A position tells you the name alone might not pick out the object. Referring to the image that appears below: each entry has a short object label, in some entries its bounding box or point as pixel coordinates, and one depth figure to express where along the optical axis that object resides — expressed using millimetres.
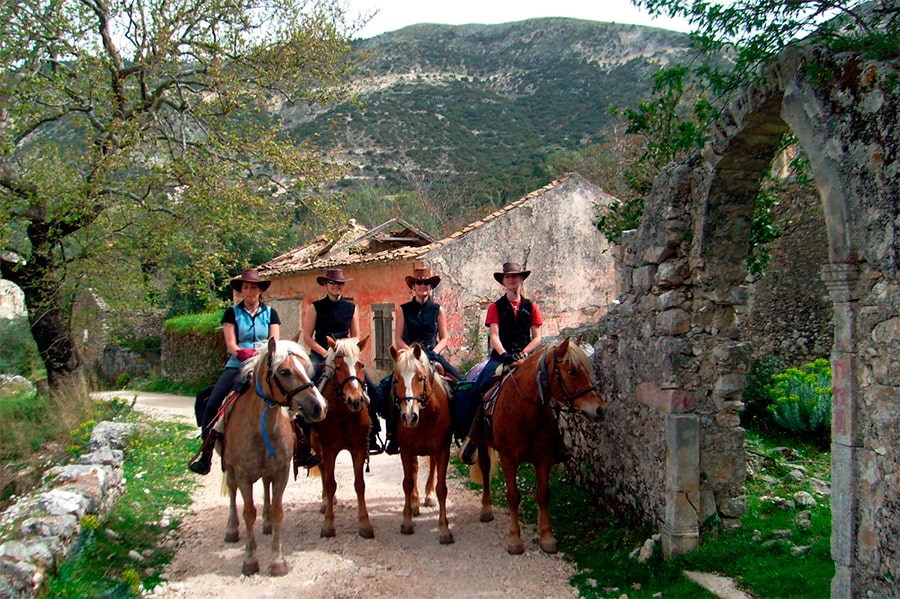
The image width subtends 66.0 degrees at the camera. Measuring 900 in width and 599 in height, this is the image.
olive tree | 11844
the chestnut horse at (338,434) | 6527
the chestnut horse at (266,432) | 5648
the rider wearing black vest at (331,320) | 7414
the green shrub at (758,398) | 9195
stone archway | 3627
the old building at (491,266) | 16375
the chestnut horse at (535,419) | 6094
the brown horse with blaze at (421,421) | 6223
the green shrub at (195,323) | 23672
